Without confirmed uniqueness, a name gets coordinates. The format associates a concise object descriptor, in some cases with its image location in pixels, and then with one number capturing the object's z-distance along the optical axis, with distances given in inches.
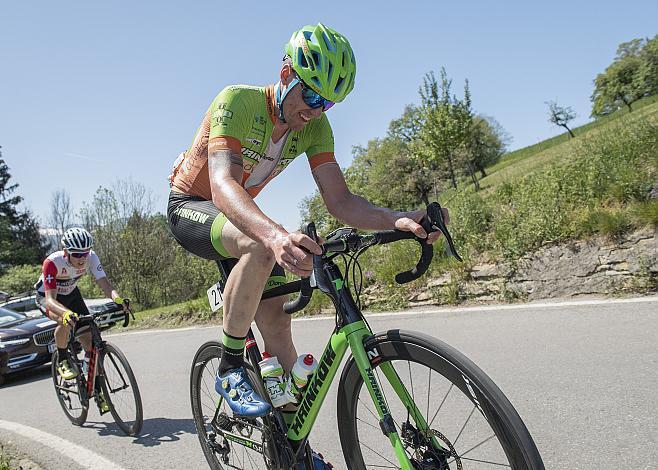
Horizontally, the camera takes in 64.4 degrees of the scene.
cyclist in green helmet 91.4
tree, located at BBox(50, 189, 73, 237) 1786.3
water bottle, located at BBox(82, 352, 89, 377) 219.9
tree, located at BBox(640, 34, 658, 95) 3315.7
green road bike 70.2
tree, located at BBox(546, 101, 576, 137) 4050.2
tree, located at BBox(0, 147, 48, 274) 1923.0
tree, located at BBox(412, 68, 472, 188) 1795.0
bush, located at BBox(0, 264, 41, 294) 1544.0
